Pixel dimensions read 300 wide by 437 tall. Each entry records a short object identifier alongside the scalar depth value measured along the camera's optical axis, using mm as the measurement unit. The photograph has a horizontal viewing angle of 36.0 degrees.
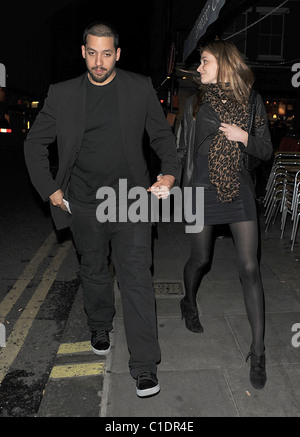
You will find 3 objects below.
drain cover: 4543
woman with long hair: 2910
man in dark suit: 2799
